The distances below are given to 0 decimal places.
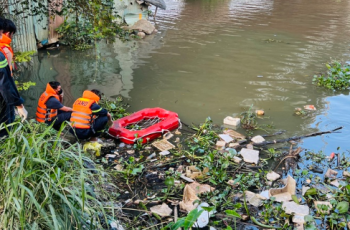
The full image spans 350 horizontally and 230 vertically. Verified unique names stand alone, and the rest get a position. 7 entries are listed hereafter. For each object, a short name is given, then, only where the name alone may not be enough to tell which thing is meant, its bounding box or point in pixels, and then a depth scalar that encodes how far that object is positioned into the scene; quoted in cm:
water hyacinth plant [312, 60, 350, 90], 812
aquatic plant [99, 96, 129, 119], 649
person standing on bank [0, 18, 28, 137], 366
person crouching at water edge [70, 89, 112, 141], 519
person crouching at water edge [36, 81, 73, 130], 511
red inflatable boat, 551
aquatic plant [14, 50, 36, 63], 709
